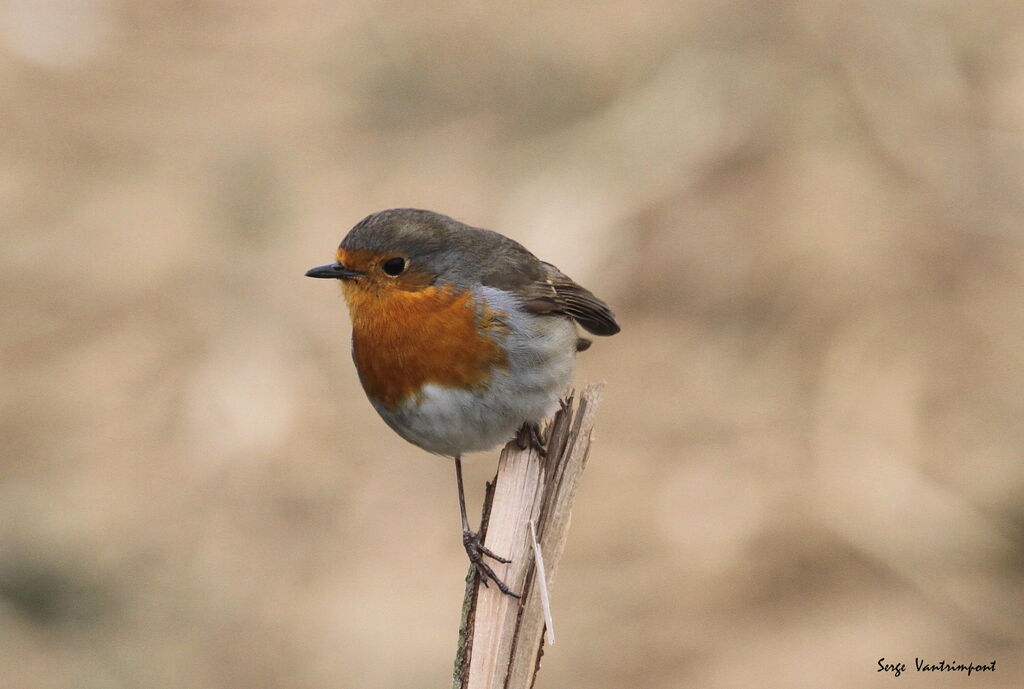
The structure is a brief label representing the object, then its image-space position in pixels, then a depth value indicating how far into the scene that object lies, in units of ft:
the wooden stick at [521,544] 21.11
